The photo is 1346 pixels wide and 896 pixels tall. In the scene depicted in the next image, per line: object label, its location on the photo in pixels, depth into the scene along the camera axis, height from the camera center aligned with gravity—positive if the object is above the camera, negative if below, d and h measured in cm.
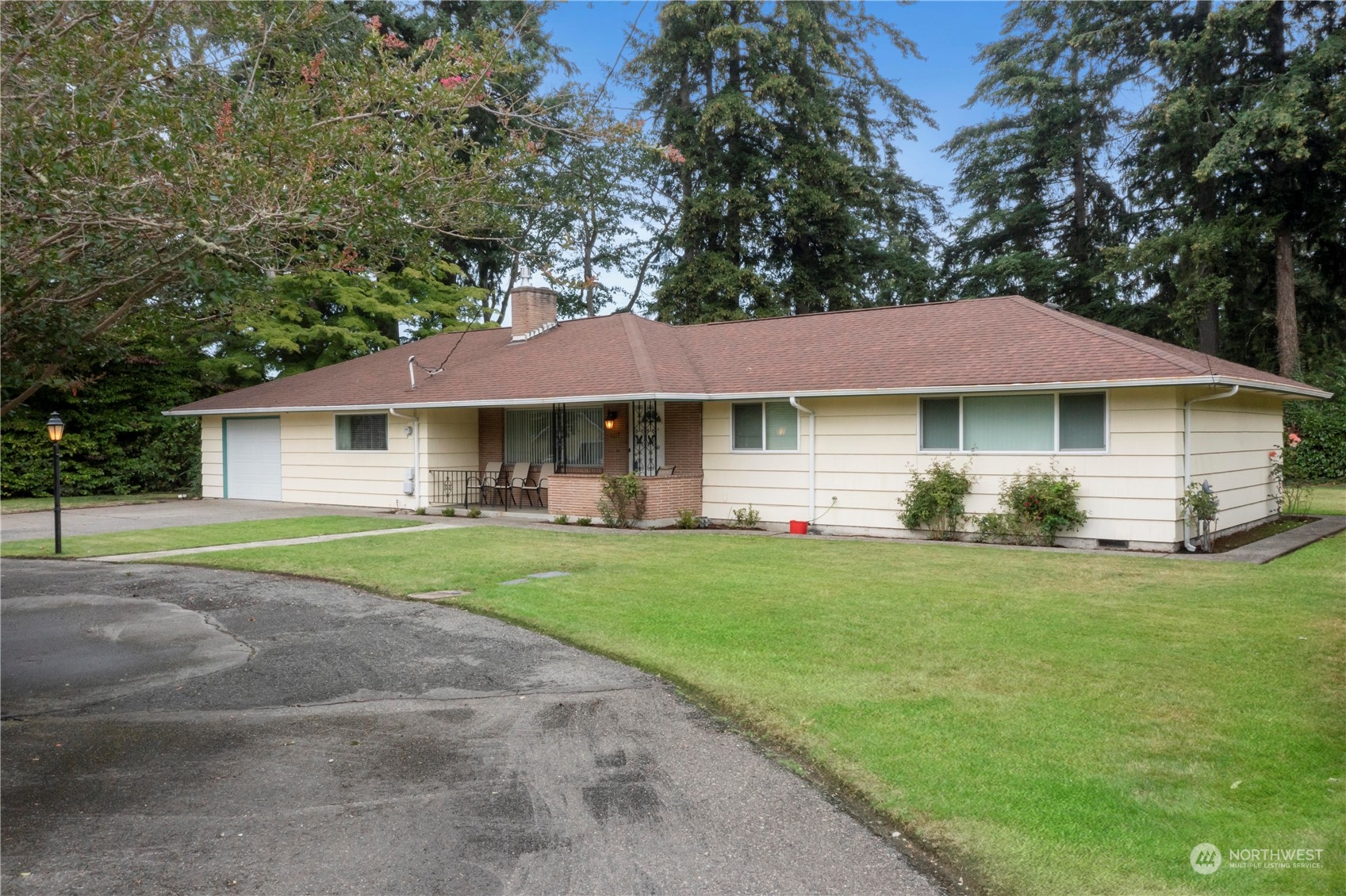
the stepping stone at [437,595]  947 -163
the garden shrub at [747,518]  1638 -141
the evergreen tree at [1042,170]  3192 +1044
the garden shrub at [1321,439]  2450 -10
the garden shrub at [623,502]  1633 -109
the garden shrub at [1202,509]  1233 -102
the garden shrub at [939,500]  1391 -96
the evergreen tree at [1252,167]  2381 +796
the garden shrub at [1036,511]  1296 -108
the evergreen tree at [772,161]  3047 +1028
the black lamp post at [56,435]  1344 +27
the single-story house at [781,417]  1287 +49
